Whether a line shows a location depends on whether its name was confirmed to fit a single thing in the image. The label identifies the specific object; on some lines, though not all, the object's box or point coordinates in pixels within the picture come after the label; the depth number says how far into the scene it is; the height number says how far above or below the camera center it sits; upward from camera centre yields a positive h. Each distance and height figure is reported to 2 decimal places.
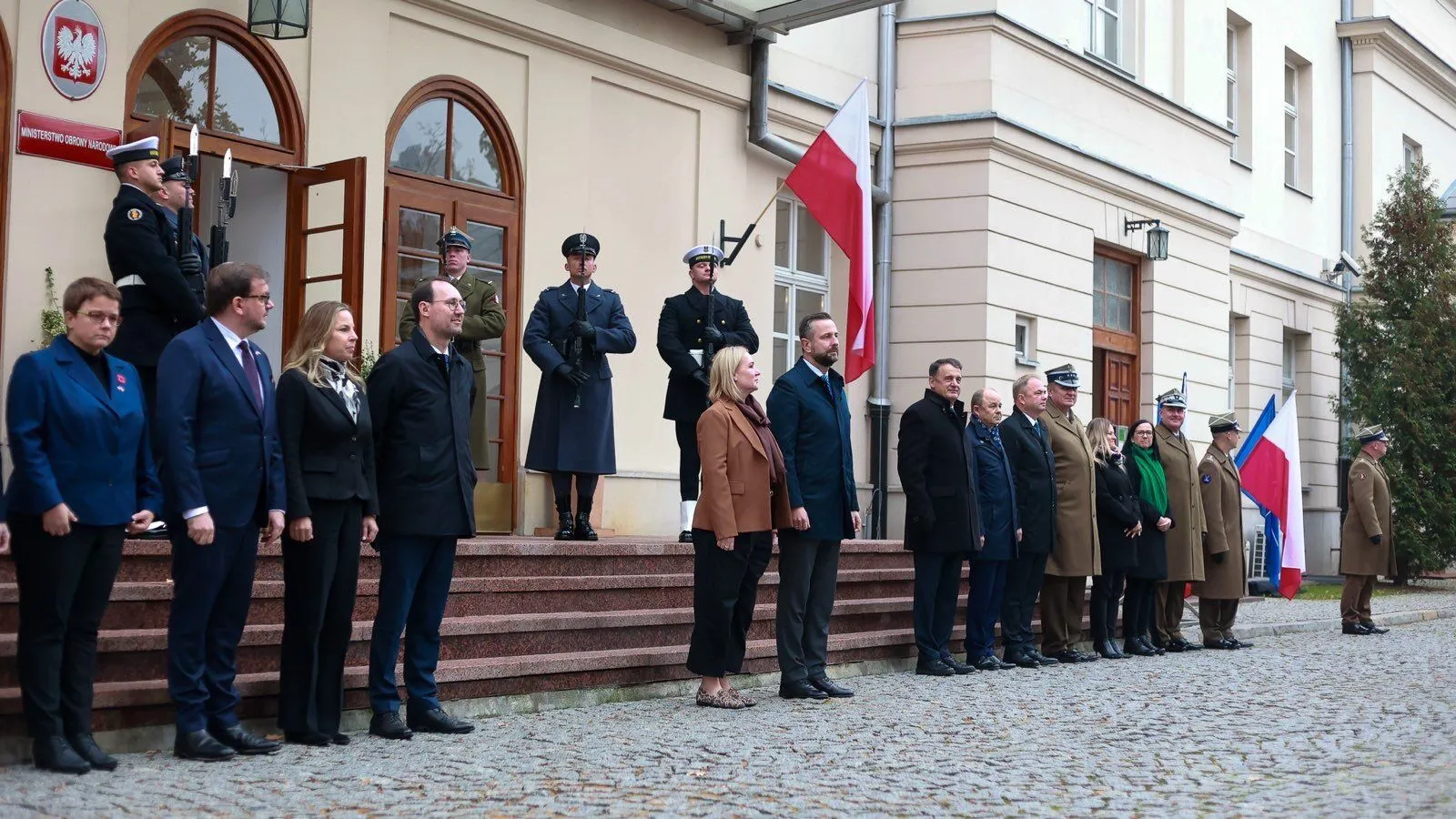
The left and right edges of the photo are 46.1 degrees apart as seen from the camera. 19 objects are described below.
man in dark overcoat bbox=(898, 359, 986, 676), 10.69 +0.21
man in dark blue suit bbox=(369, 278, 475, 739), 7.58 +0.11
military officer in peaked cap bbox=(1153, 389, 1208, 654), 13.28 +0.04
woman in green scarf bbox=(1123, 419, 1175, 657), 12.89 -0.03
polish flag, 12.32 +2.50
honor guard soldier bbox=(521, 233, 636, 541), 10.20 +0.87
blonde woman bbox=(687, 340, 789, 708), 8.80 +0.04
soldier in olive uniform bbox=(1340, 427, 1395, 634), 15.35 +0.01
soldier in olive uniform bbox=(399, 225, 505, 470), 9.96 +1.21
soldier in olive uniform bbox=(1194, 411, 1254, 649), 13.59 -0.07
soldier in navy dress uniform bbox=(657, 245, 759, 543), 10.77 +1.17
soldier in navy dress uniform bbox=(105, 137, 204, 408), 7.75 +1.12
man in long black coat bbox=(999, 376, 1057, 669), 11.62 +0.13
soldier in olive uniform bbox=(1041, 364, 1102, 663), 12.01 +0.00
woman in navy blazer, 6.28 +0.03
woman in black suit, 7.15 +0.02
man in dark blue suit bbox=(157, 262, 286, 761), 6.70 +0.10
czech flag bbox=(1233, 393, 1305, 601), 15.82 +0.54
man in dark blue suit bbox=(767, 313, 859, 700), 9.38 +0.16
